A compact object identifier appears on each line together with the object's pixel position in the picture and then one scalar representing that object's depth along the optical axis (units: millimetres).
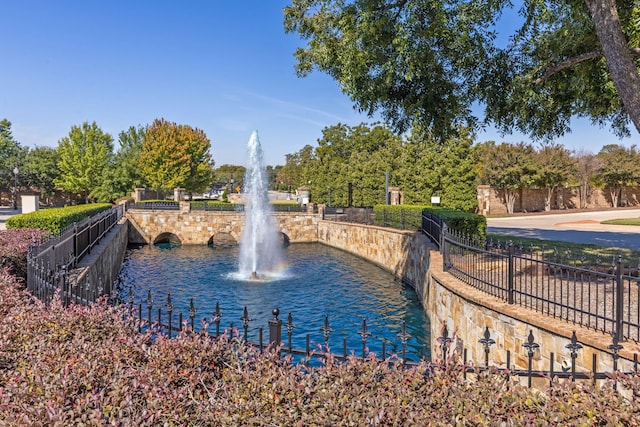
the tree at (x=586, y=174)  51375
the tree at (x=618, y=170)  50062
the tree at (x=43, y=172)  56562
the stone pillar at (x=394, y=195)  32531
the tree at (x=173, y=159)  49125
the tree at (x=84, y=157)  46594
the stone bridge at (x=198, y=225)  33312
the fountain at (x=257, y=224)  24094
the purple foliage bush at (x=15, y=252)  8953
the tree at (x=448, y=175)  32594
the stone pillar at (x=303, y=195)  40219
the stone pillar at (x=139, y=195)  37150
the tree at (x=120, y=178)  44281
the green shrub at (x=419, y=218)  14534
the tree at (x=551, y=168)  44019
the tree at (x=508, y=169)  43719
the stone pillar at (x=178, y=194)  38938
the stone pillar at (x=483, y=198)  43188
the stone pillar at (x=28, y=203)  23703
